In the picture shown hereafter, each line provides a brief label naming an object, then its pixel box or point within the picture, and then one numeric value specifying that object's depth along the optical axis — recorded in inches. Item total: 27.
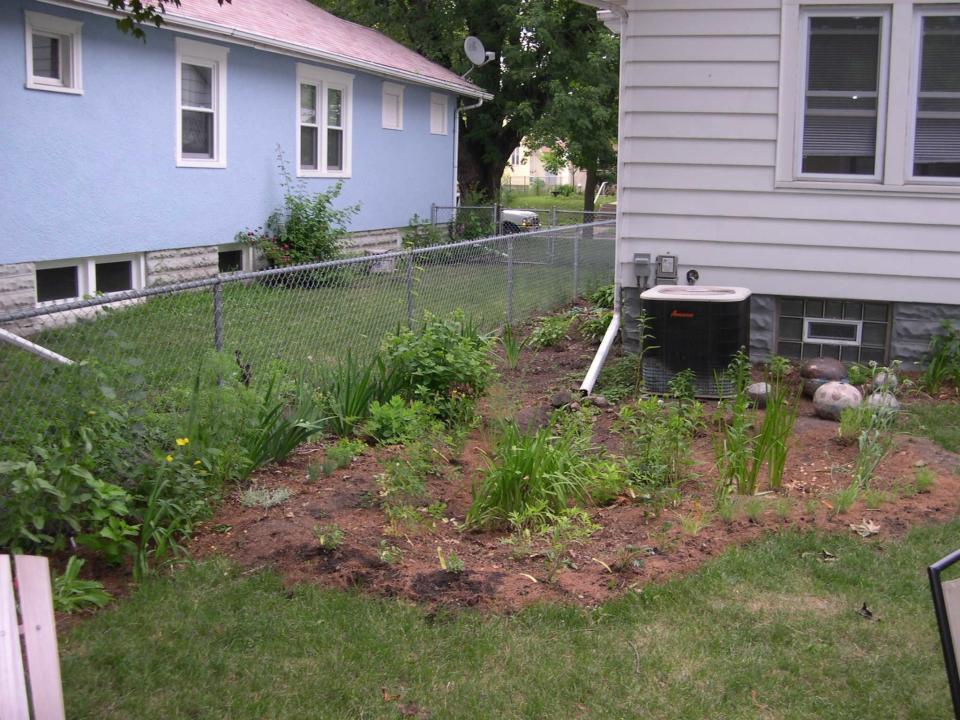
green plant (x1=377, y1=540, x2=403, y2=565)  178.4
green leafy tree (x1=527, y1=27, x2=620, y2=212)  885.2
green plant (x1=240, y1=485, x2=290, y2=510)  204.1
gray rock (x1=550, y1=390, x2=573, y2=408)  290.0
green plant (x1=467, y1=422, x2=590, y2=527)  198.7
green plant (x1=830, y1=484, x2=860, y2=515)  201.6
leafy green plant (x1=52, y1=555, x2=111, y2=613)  159.3
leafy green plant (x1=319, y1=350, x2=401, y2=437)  252.7
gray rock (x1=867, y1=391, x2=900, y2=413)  248.8
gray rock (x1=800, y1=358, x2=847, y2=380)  298.5
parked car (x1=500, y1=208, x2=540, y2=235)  989.9
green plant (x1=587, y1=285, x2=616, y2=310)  442.3
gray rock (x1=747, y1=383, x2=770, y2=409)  282.5
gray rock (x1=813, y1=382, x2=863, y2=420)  271.6
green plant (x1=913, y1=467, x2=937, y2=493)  215.6
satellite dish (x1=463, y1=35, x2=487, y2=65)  804.6
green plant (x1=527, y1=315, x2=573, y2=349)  383.9
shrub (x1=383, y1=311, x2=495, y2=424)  265.4
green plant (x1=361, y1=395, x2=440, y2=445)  242.4
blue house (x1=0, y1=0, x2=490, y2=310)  412.2
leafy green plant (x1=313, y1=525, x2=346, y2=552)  180.4
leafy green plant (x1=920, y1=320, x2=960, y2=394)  308.5
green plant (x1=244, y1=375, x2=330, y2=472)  220.2
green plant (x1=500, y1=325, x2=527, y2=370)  339.3
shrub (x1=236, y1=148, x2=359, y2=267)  564.4
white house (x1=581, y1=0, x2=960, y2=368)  314.7
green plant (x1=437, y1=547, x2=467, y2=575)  174.7
